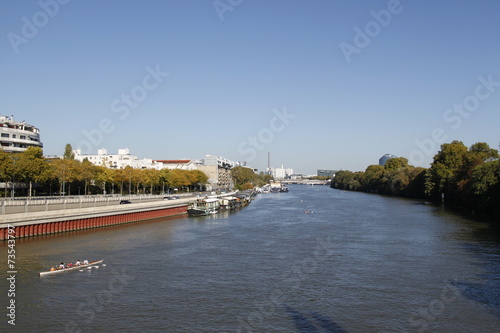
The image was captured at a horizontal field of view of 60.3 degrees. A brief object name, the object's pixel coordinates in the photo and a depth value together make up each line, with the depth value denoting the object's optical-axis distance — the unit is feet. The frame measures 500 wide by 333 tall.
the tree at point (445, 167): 298.76
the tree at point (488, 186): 184.55
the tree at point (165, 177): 352.67
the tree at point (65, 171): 226.38
